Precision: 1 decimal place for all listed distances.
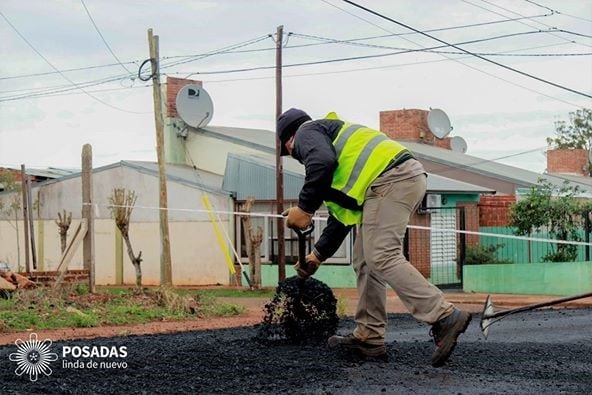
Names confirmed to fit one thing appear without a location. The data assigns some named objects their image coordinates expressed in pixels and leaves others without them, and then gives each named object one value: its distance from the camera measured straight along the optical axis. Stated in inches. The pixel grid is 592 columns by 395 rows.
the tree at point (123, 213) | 904.9
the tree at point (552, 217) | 862.5
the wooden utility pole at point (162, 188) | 986.1
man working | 257.0
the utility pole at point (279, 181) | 958.5
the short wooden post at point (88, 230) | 633.5
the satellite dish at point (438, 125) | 1373.0
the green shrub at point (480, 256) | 910.4
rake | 264.1
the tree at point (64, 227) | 1003.3
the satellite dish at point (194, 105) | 1211.2
